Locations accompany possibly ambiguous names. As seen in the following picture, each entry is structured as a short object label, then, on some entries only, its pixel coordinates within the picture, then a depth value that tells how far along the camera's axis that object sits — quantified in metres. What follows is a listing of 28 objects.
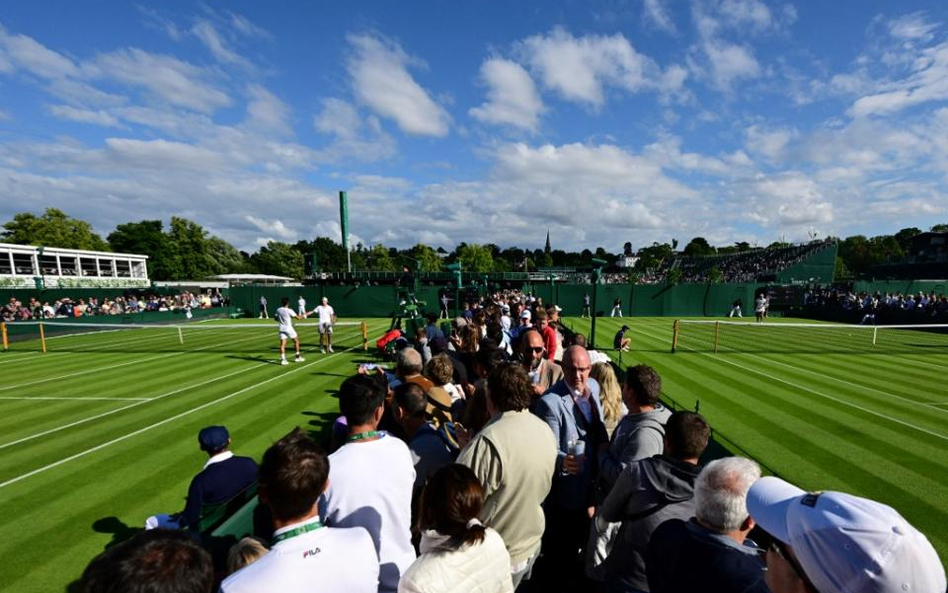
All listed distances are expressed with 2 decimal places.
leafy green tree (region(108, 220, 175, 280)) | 74.12
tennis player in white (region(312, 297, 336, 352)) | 16.00
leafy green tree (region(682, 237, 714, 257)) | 153.88
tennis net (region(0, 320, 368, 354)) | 18.92
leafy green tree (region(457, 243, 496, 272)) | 99.44
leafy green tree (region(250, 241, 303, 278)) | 99.50
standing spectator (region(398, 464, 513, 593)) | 1.90
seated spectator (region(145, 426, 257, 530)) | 3.89
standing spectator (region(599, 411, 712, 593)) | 2.51
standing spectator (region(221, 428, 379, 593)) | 1.73
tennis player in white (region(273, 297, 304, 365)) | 14.04
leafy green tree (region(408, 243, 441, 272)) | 92.31
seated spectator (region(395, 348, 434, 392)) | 5.05
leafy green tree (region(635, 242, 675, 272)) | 133.62
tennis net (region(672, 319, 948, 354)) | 17.77
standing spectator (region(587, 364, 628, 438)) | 4.64
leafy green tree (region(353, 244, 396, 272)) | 99.94
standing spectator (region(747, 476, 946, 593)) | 1.13
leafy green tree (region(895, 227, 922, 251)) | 116.10
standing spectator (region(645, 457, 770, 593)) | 1.82
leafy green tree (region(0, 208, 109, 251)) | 59.75
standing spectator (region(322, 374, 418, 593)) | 2.57
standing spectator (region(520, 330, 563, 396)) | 5.63
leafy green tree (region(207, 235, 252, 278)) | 94.84
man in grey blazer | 3.75
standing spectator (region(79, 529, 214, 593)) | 1.28
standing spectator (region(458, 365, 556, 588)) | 2.87
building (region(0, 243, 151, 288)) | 43.91
